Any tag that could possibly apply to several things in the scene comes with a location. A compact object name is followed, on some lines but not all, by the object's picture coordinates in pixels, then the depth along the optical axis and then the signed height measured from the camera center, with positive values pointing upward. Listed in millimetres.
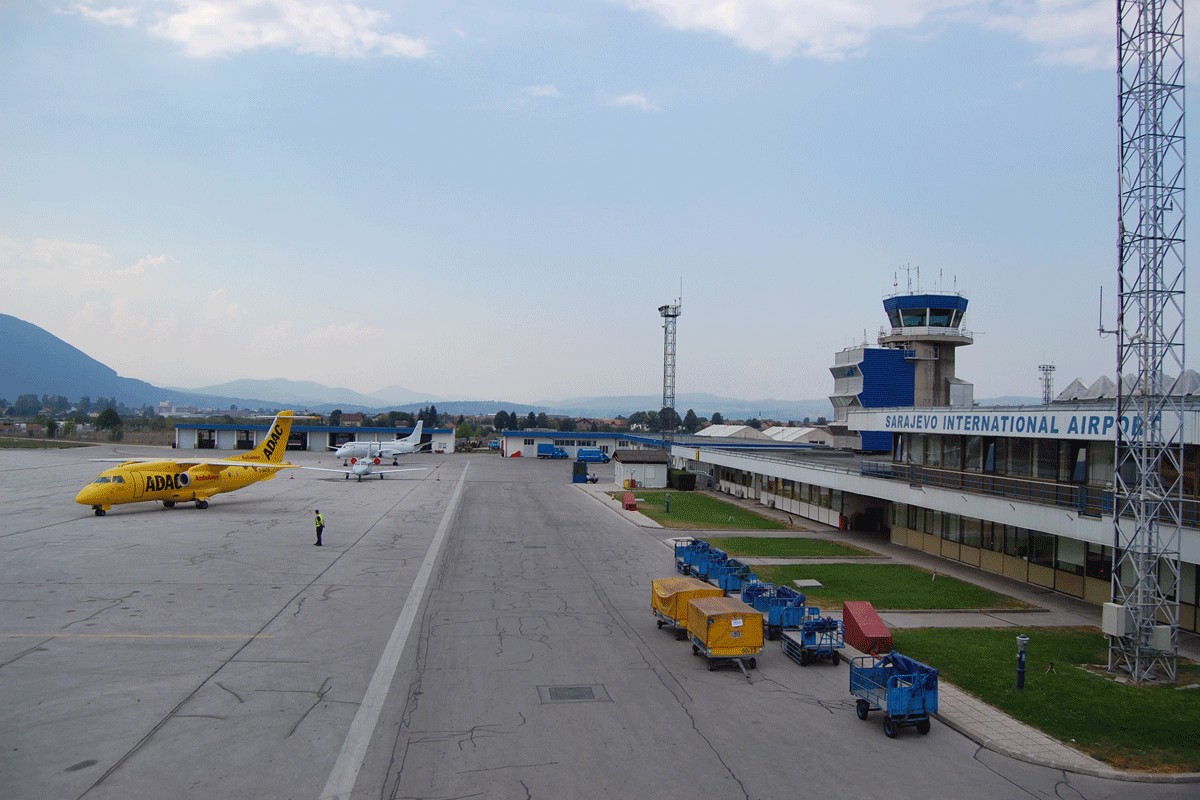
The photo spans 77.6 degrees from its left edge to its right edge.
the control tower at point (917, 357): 65875 +6027
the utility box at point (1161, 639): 19172 -5364
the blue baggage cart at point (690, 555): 32072 -5950
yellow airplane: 44344 -4591
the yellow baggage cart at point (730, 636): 19328 -5611
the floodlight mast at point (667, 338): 98938 +10857
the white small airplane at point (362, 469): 75062 -5843
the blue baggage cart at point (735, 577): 28203 -5974
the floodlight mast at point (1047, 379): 65188 +4377
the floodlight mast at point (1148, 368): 19453 +1661
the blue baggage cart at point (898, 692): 15469 -5666
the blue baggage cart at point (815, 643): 20281 -6063
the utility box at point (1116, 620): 19469 -5005
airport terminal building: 25578 -2862
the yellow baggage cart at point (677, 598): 22062 -5405
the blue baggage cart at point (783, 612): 22469 -5794
